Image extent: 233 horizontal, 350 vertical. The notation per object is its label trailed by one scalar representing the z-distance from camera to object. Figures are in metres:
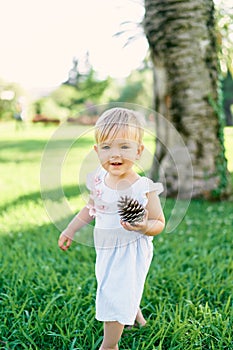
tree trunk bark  5.00
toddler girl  1.82
